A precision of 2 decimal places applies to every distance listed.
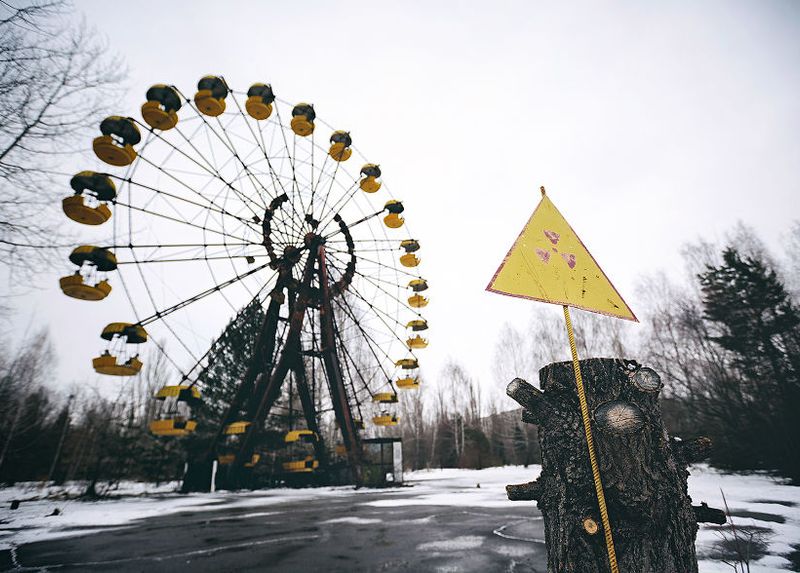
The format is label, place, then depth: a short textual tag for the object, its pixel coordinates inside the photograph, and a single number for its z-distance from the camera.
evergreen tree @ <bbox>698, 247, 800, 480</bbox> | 11.81
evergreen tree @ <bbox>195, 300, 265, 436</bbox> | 22.66
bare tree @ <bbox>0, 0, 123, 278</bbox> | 6.25
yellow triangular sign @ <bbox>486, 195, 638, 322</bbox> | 2.81
